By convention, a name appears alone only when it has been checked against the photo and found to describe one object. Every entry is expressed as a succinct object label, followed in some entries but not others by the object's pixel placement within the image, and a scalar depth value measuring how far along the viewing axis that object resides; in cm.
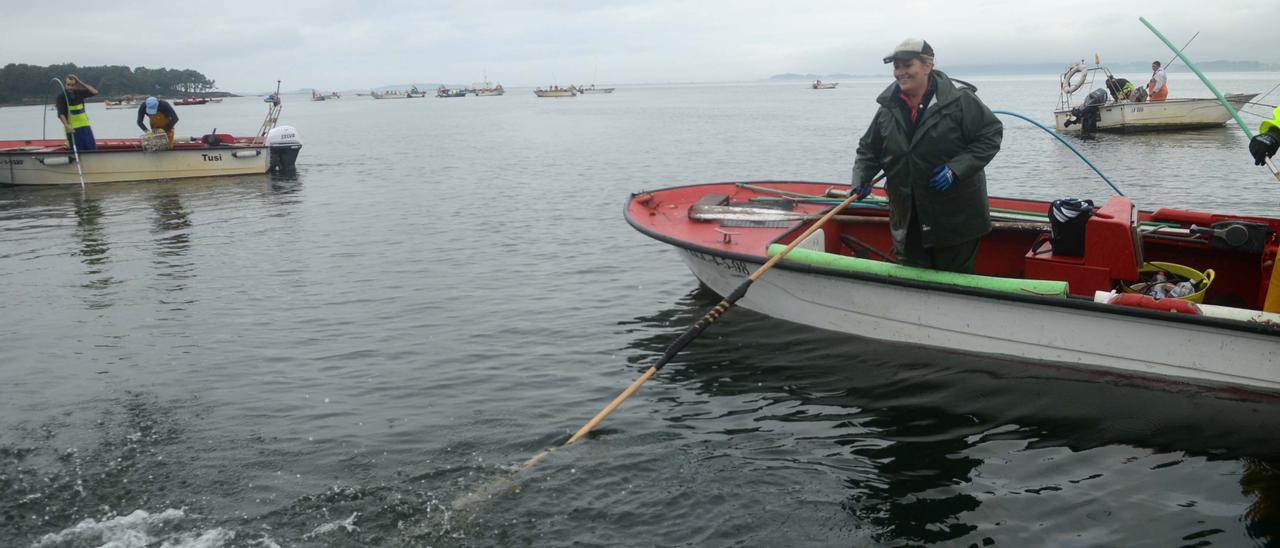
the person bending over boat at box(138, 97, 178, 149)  2120
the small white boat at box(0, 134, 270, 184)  2164
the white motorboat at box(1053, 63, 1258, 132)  2875
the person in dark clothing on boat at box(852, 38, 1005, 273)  639
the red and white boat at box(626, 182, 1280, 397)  641
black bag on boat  721
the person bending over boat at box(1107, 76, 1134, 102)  3038
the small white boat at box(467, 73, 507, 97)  19162
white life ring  3039
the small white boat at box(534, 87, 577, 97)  15250
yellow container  689
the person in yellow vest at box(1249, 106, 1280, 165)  592
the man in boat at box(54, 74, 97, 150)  2011
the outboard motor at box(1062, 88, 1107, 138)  2906
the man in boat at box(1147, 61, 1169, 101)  2897
